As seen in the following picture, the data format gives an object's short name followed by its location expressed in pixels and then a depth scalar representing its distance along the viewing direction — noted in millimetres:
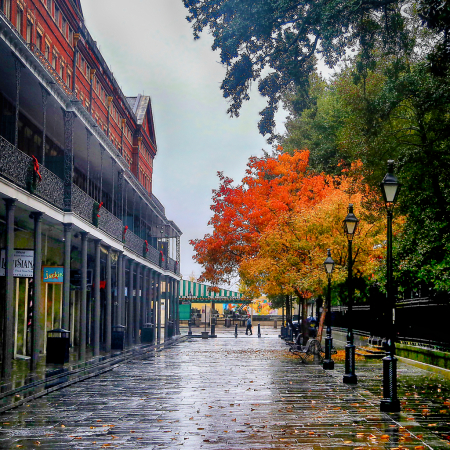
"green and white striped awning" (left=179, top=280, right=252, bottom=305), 70812
